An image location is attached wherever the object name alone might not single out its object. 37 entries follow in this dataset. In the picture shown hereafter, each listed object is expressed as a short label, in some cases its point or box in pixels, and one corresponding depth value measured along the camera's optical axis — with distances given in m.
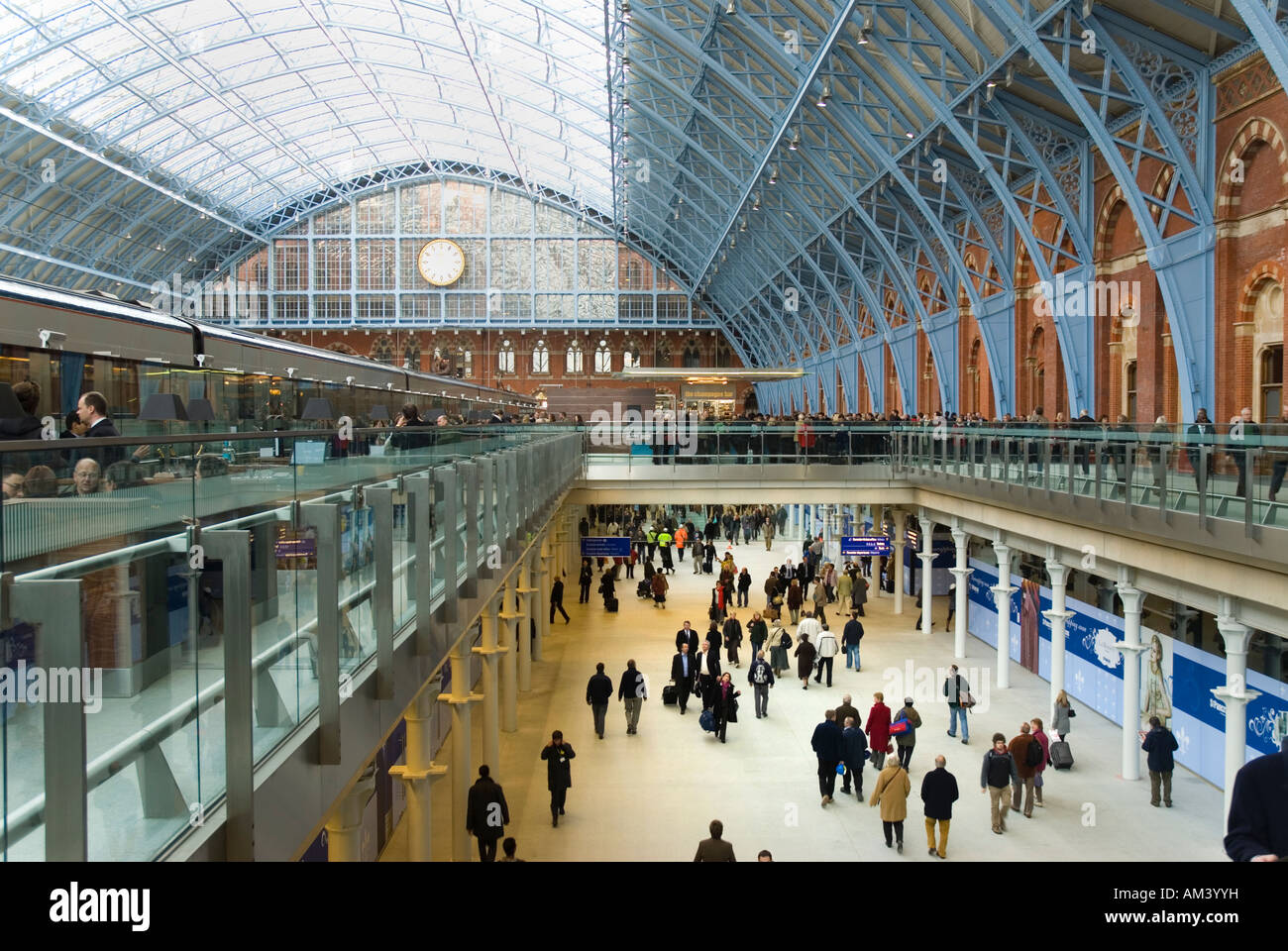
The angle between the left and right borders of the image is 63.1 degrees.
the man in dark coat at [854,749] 14.70
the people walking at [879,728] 15.52
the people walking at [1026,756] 13.76
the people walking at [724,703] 17.16
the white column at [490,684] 15.02
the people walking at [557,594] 28.39
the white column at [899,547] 30.22
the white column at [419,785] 10.09
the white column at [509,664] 17.08
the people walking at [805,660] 21.20
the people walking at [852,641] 22.40
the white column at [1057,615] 18.11
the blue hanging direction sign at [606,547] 27.84
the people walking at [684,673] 18.97
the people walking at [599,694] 17.25
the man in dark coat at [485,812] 11.45
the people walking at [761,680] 18.52
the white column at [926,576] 27.61
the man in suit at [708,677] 18.00
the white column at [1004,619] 21.52
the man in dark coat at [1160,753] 14.08
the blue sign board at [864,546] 27.00
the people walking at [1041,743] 14.13
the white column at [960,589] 24.48
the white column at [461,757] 11.67
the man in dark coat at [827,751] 14.28
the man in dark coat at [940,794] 12.22
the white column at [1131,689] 15.64
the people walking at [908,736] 15.43
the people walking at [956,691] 17.36
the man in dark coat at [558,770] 13.30
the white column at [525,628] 19.56
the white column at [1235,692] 12.23
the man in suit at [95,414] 5.56
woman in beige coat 12.38
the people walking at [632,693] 17.33
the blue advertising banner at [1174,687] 13.75
